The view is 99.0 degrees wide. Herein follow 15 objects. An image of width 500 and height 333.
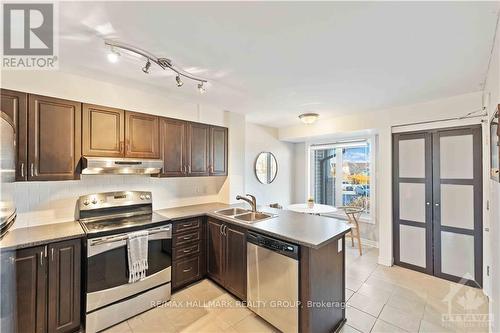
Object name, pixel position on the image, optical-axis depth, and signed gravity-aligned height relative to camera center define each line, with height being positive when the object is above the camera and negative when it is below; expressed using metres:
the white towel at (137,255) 2.25 -0.94
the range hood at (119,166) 2.27 +0.01
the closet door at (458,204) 2.82 -0.53
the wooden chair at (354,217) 3.98 -1.02
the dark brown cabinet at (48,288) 1.75 -1.05
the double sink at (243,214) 2.85 -0.66
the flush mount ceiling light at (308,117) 3.59 +0.83
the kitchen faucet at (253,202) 2.87 -0.47
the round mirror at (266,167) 4.74 -0.01
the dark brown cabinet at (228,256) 2.45 -1.12
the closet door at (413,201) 3.21 -0.54
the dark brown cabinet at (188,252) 2.71 -1.12
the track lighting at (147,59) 1.78 +1.01
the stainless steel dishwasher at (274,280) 1.88 -1.10
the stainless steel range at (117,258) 2.06 -0.96
